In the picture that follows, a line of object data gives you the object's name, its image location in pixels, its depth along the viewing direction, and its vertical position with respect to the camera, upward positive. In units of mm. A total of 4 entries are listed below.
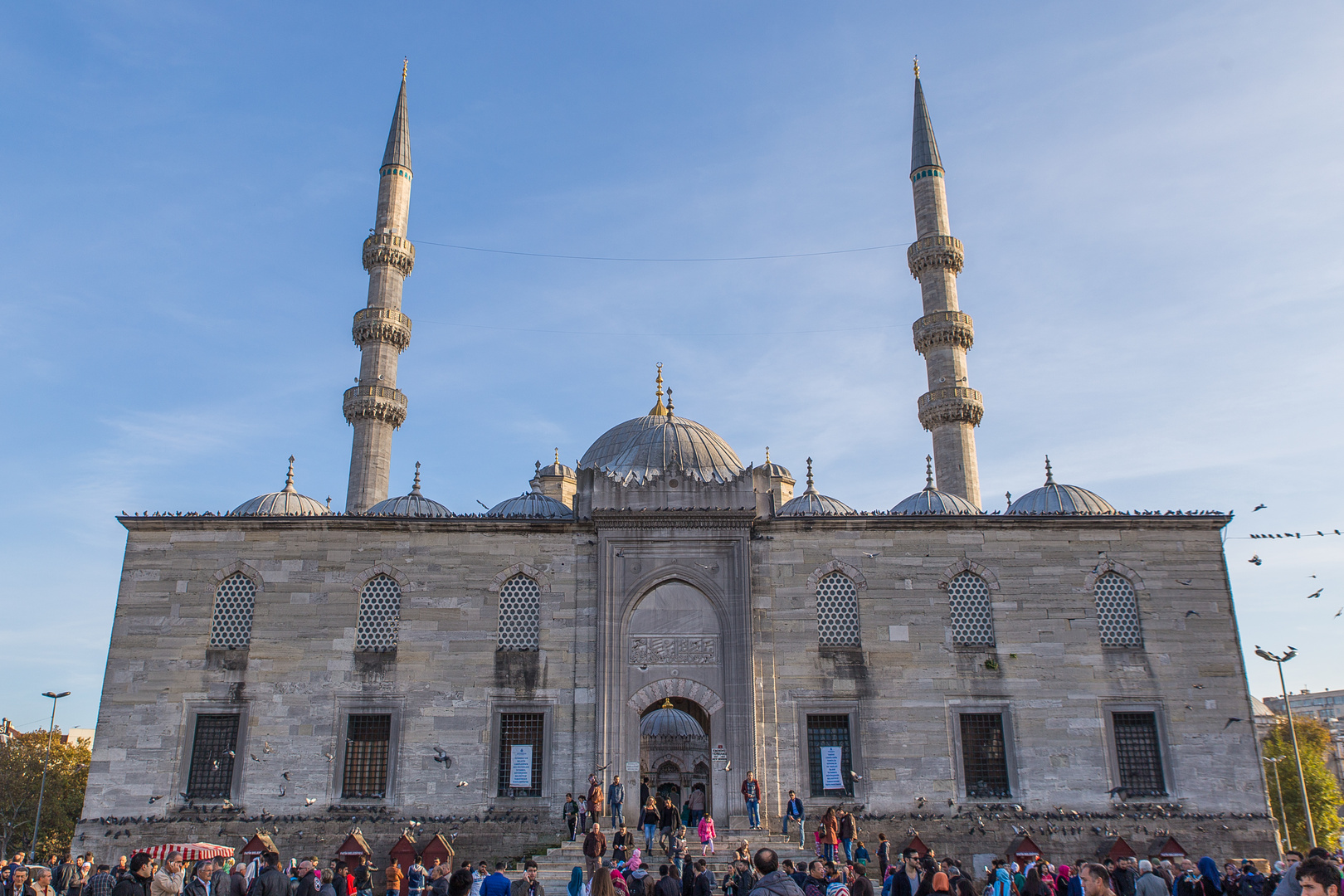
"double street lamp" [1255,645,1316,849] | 23375 +2755
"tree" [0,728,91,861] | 34688 -321
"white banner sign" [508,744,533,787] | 18797 +226
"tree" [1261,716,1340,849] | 38656 -631
